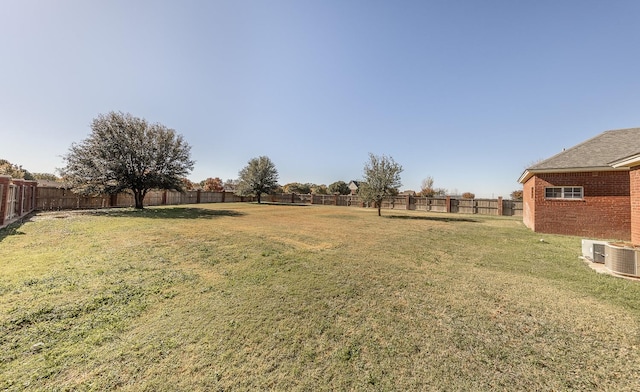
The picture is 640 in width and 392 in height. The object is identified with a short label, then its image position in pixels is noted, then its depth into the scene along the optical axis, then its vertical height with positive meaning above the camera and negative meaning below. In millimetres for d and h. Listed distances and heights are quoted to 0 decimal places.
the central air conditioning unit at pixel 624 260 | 5176 -1243
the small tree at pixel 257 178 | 33656 +3162
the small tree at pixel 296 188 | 48750 +2434
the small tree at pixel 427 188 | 40031 +2593
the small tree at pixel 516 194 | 30900 +1278
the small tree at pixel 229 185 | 56156 +3410
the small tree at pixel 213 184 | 49006 +3119
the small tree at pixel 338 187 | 48125 +2746
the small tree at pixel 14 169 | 21609 +2609
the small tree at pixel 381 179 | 18938 +1781
